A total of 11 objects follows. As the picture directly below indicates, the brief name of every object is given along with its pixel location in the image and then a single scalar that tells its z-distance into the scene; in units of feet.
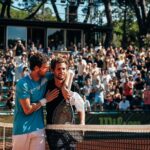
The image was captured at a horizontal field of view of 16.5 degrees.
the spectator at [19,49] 87.59
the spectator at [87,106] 63.96
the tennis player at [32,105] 19.75
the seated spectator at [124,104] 66.49
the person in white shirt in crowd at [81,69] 75.83
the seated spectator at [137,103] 66.74
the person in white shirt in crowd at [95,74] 70.90
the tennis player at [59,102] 19.85
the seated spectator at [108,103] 67.97
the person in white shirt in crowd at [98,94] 69.21
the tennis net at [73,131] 20.42
